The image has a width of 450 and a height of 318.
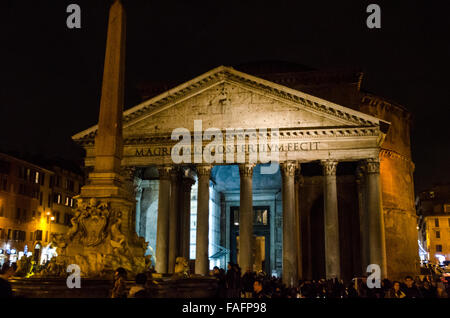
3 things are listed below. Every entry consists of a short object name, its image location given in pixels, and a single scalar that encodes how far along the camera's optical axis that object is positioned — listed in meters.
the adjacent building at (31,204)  34.59
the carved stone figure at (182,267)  11.79
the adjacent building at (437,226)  58.03
